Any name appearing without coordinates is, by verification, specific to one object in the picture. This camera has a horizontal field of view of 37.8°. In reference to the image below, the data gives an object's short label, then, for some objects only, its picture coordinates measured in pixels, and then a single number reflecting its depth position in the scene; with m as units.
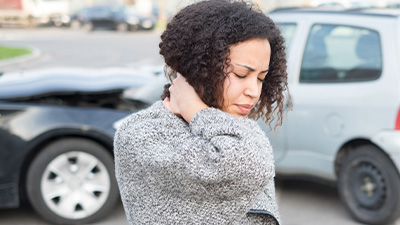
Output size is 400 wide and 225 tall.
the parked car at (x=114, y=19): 31.98
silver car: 4.07
